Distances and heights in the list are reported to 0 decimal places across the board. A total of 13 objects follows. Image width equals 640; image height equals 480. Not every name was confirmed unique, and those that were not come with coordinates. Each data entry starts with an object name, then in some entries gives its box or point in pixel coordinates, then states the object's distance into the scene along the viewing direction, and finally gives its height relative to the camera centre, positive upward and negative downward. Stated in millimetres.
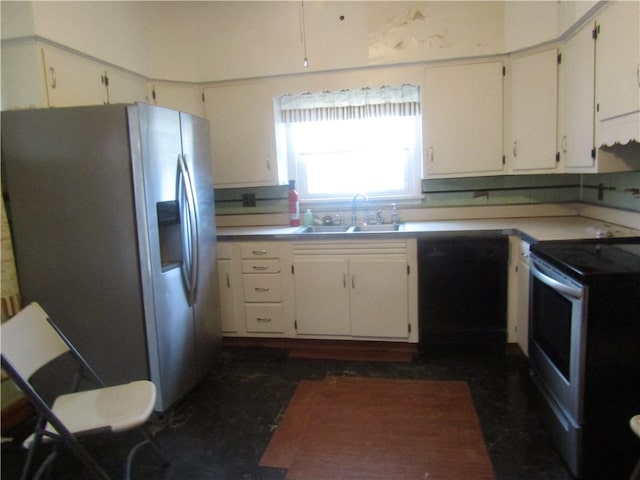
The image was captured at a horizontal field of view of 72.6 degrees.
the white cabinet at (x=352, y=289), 2973 -755
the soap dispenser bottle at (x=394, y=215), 3391 -285
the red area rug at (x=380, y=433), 1902 -1251
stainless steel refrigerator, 2135 -171
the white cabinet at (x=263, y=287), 3145 -749
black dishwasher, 2828 -760
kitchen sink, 3338 -370
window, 3371 +308
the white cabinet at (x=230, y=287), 3176 -745
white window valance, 3303 +589
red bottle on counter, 3508 -190
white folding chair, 1587 -855
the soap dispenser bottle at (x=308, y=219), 3518 -299
